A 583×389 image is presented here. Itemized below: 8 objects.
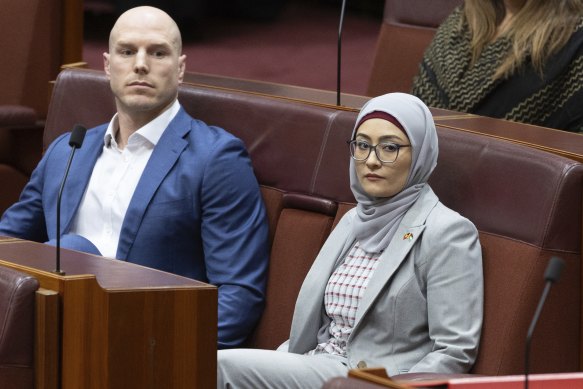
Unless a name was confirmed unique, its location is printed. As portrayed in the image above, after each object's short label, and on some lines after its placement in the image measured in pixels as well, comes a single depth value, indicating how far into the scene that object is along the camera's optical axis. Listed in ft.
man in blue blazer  29.59
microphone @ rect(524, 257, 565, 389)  25.62
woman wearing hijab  28.05
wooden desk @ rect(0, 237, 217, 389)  27.22
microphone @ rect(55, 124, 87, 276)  27.98
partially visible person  30.13
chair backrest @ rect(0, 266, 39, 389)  27.24
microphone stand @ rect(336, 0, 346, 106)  30.24
